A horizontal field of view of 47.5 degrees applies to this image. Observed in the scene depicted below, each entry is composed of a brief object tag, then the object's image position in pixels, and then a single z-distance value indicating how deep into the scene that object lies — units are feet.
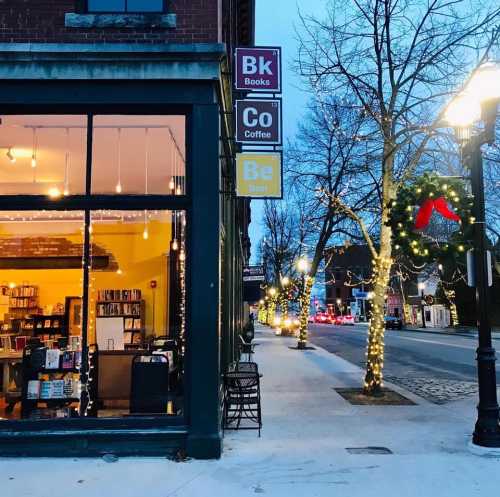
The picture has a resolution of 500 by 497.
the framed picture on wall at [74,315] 28.45
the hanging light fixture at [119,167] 27.55
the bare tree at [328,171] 47.65
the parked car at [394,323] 185.06
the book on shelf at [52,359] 26.96
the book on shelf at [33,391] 26.20
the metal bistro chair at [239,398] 29.04
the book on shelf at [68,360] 26.76
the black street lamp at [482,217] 24.80
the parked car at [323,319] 294.37
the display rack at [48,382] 25.46
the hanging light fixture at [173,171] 28.48
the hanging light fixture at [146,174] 28.43
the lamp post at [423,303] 203.92
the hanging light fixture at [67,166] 27.97
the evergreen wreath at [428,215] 28.02
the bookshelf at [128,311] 32.09
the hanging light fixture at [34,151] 28.44
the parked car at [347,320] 274.20
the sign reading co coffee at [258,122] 27.40
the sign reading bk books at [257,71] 27.91
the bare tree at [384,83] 39.01
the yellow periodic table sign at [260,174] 27.37
